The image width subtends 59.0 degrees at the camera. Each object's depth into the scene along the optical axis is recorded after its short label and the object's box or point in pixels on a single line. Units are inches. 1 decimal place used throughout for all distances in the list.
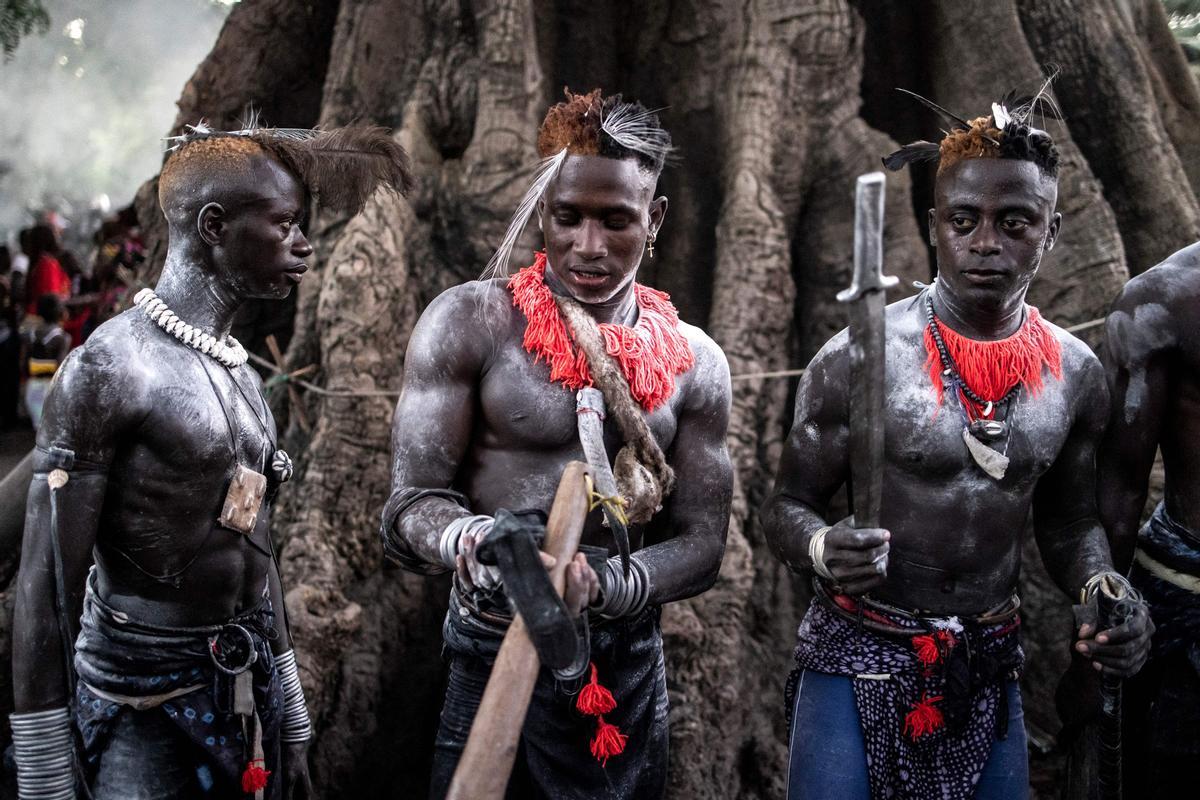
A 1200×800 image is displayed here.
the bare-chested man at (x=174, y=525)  100.3
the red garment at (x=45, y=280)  447.5
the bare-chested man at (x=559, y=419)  113.1
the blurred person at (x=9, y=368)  466.0
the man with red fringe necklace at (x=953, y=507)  119.3
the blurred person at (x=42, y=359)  361.4
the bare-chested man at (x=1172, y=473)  132.5
